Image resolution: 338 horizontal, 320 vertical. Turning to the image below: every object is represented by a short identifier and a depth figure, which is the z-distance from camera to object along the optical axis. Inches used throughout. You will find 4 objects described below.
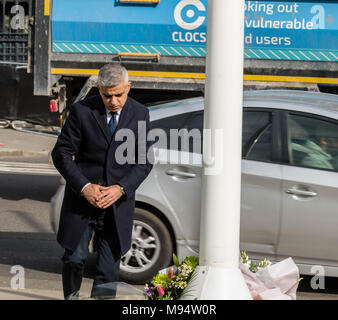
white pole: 321.7
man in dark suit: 374.0
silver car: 471.5
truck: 776.9
